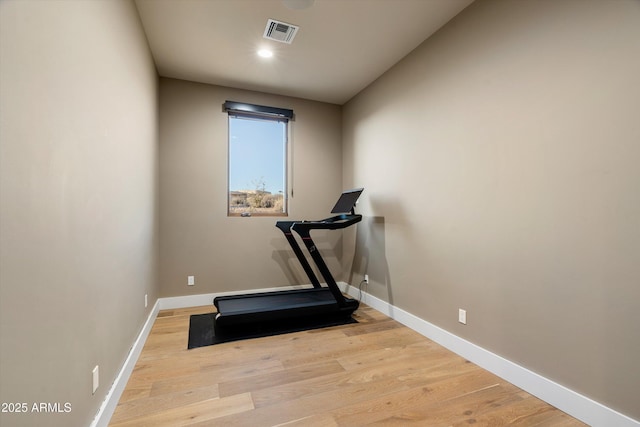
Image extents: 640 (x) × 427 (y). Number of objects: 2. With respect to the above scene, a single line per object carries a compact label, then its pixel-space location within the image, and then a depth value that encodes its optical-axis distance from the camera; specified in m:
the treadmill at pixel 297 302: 2.83
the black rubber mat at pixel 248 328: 2.70
